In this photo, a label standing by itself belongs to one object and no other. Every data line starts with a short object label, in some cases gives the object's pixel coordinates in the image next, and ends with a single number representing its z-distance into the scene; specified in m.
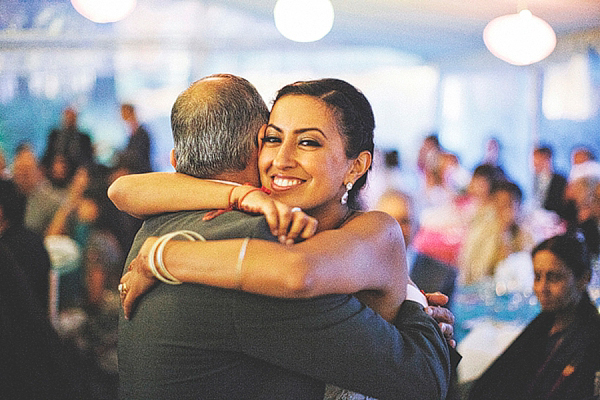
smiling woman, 1.20
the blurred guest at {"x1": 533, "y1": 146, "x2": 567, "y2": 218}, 6.53
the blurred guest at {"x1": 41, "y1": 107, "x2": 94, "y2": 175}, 6.20
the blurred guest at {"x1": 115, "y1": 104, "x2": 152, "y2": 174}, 6.51
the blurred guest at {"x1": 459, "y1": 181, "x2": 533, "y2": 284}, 4.84
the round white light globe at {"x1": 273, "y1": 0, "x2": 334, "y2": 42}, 4.64
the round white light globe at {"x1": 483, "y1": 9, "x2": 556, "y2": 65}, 5.43
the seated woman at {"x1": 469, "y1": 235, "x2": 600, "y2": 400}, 2.82
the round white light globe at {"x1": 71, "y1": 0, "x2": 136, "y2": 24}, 4.91
